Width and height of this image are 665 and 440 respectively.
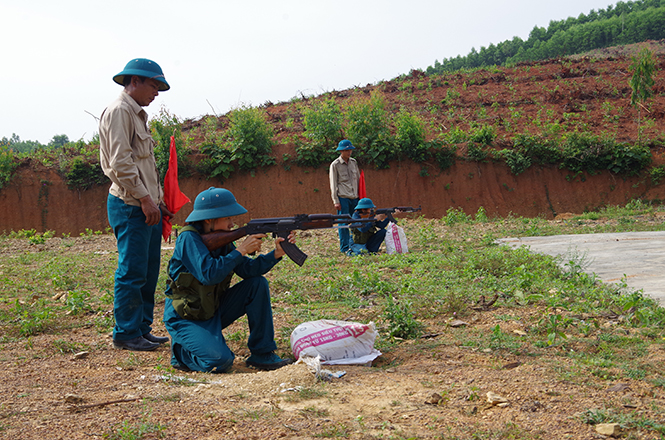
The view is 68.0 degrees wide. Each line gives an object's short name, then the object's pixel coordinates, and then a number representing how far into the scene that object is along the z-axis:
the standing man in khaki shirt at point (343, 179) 8.93
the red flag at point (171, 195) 4.42
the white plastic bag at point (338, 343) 3.49
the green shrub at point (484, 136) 16.41
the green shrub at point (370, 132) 15.73
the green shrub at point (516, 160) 15.86
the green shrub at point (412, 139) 15.89
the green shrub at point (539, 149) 15.94
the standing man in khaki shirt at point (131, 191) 3.87
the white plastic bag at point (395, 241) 7.71
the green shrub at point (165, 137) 15.42
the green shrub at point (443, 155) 16.16
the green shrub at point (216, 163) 15.96
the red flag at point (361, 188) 9.35
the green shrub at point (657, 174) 15.37
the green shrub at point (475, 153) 16.16
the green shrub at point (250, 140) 15.68
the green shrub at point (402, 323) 4.06
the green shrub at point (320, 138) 16.05
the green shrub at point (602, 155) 15.56
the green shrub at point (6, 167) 15.91
